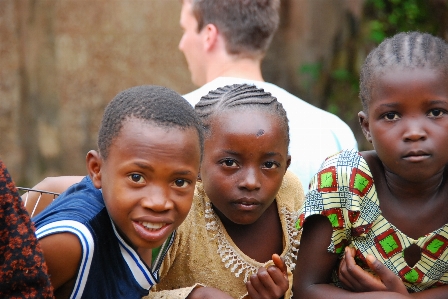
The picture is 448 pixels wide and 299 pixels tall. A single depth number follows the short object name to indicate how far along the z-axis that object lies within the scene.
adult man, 3.75
